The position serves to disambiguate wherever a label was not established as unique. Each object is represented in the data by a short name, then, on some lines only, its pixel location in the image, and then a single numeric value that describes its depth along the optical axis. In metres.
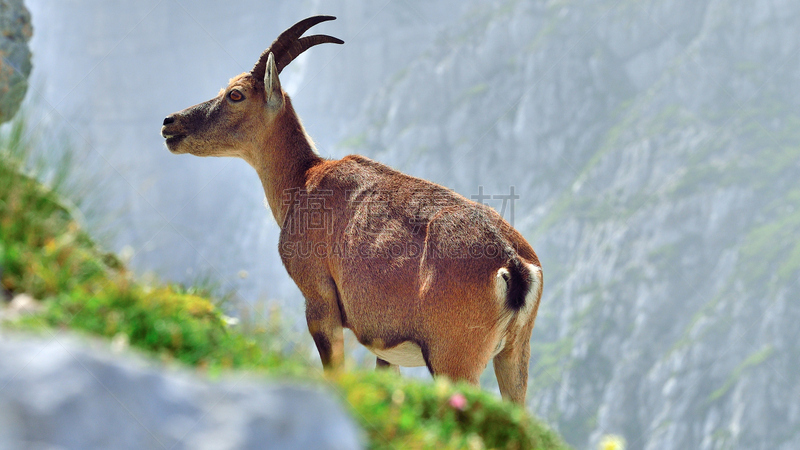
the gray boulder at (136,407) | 6.69
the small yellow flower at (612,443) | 11.02
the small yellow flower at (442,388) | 11.57
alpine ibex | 17.41
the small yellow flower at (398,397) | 10.58
